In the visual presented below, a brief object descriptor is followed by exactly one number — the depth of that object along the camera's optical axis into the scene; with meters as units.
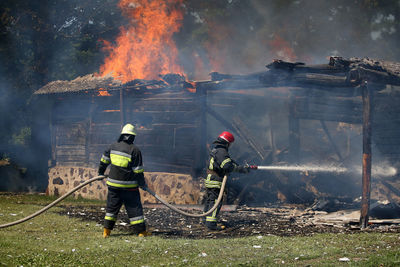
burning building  13.41
